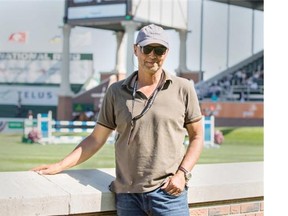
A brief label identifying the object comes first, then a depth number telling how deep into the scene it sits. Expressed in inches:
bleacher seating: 950.4
